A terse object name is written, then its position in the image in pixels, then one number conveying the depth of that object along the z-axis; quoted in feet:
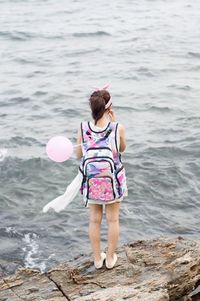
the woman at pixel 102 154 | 19.58
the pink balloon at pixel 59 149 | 19.72
